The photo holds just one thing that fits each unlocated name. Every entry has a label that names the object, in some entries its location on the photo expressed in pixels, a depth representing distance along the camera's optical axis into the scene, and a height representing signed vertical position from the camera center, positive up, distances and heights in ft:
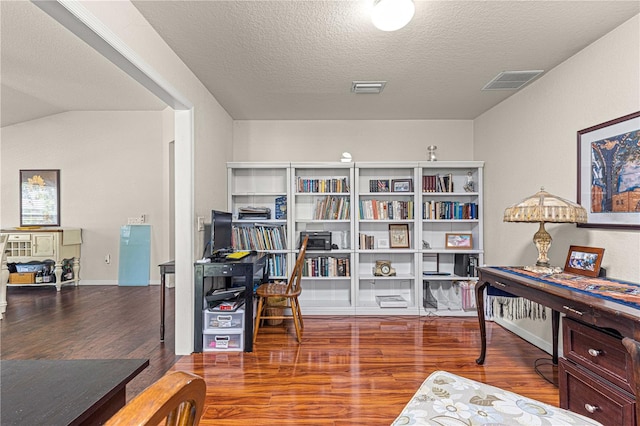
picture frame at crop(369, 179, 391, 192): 13.16 +1.19
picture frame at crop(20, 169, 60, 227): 18.25 +1.03
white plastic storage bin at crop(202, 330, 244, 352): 9.27 -3.60
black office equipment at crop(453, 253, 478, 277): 12.61 -1.94
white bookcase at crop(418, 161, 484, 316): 12.61 -0.78
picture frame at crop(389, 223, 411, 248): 13.14 -0.83
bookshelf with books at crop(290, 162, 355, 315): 12.70 -0.48
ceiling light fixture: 5.90 +3.75
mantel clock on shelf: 12.95 -2.18
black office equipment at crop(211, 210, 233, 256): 9.71 -0.55
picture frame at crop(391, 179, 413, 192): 13.07 +1.22
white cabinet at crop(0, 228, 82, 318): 16.49 -1.60
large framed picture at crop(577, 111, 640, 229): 6.66 +0.94
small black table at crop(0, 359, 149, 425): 2.03 -1.24
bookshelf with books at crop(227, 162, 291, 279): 12.61 +0.29
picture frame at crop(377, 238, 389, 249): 13.37 -1.14
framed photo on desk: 6.93 -1.00
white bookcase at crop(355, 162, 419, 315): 12.69 -0.89
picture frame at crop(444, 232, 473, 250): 13.01 -1.03
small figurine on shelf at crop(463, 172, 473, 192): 13.17 +1.28
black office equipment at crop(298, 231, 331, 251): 12.55 -0.99
